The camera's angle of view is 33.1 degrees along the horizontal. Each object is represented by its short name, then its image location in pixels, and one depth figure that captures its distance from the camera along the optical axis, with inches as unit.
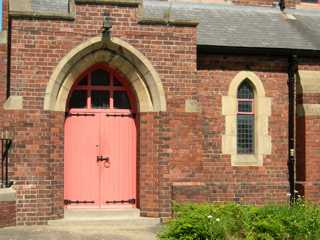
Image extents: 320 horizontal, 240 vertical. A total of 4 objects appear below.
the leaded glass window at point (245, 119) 538.6
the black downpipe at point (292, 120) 541.3
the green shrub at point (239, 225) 312.0
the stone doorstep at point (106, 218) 452.1
